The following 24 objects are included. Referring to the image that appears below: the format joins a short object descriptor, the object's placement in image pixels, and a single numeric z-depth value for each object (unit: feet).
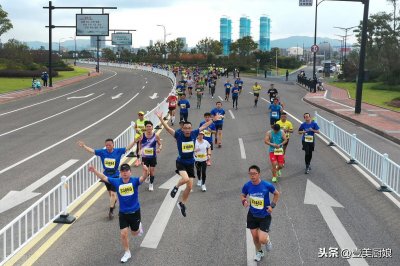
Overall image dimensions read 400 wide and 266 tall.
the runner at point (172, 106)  72.12
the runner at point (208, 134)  44.79
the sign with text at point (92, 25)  145.38
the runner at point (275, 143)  37.93
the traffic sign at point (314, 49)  147.54
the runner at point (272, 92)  85.99
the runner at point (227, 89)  104.25
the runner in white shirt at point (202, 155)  35.49
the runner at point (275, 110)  58.39
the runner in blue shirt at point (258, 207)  23.04
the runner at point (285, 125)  42.96
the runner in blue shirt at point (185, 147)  31.12
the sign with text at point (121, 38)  216.97
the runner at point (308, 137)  41.96
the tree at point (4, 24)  189.21
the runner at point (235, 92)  90.33
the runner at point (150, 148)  35.86
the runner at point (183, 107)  65.14
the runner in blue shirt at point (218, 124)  50.25
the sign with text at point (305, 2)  89.71
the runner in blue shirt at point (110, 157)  30.19
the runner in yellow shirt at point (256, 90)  95.45
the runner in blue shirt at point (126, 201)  23.38
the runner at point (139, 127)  45.57
